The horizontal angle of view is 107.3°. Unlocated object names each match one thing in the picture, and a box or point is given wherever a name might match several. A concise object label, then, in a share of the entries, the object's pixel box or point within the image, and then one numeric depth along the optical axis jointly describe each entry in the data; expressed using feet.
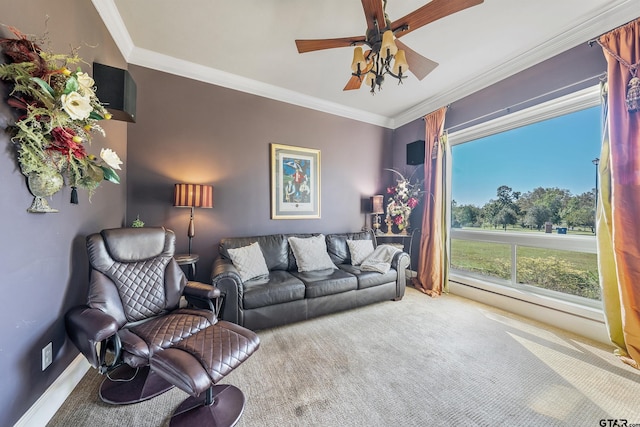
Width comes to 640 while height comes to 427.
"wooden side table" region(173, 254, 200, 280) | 8.02
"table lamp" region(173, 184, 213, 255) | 8.36
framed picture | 11.35
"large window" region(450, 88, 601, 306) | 7.98
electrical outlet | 4.43
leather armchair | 4.19
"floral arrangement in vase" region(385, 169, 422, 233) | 12.71
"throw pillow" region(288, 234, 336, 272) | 10.14
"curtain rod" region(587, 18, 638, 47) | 6.60
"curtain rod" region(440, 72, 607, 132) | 7.24
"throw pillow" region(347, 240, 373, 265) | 11.22
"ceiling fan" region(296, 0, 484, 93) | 5.01
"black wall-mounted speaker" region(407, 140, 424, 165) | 12.61
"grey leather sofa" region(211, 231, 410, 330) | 7.57
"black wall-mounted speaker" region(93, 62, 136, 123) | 5.99
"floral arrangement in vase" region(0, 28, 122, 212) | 3.72
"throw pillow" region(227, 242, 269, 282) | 8.63
